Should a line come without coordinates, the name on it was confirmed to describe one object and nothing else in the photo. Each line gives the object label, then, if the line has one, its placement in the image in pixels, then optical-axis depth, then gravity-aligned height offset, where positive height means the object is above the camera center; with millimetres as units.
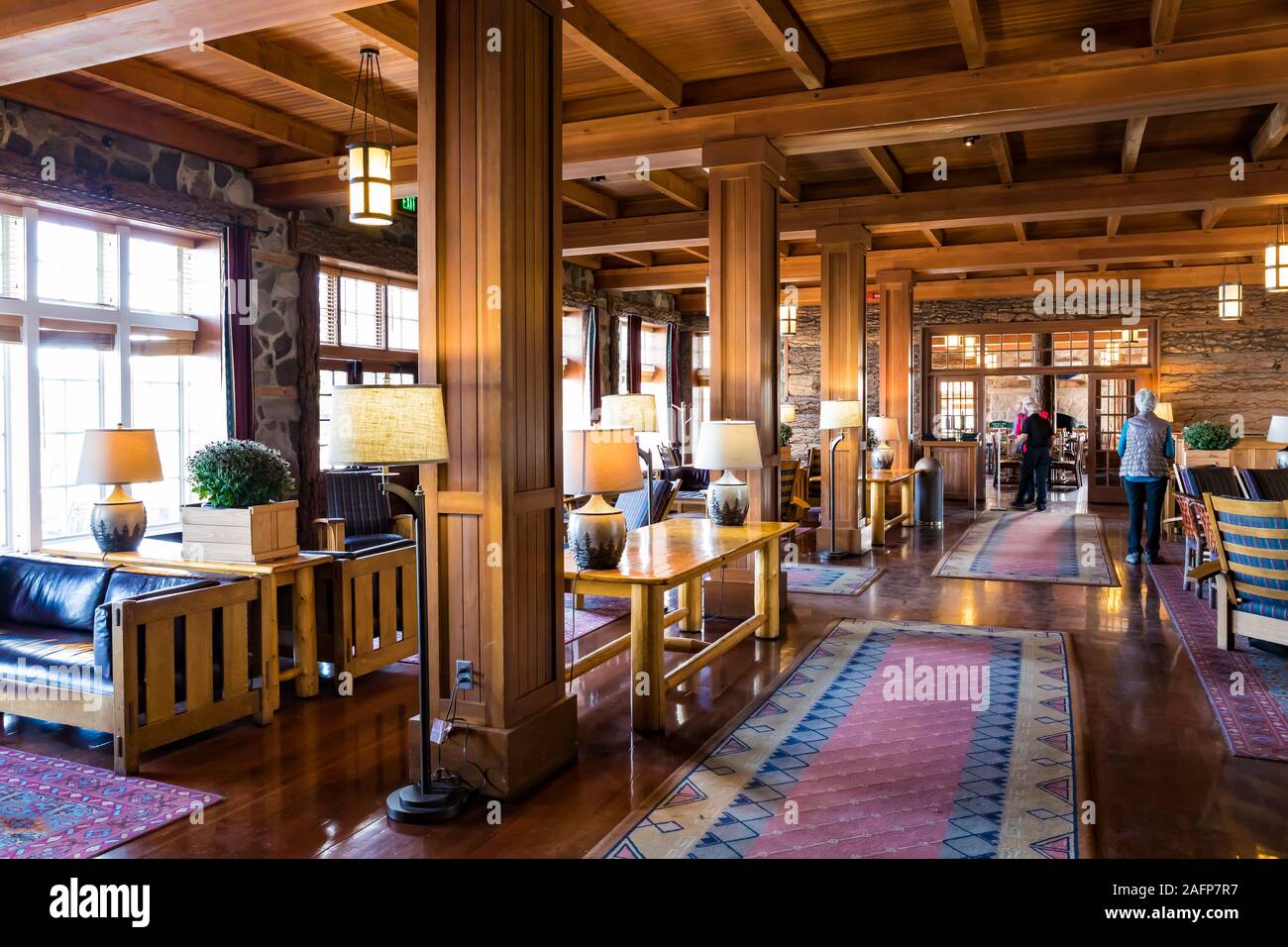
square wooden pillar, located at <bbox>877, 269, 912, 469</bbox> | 11828 +1203
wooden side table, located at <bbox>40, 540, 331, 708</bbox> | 4547 -662
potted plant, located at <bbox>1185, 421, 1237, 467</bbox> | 10359 -8
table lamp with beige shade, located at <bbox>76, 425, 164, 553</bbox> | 5000 -108
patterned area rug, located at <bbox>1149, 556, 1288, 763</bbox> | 4039 -1252
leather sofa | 3830 -871
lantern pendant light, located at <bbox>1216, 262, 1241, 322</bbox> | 11305 +1688
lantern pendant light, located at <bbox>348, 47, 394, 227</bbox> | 5273 +1499
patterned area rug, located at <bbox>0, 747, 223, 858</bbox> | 3132 -1279
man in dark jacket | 13375 -165
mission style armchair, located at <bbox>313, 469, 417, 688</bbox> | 4898 -818
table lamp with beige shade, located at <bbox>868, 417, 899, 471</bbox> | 11156 +106
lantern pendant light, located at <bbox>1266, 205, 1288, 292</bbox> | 8086 +1495
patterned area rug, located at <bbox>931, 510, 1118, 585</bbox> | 8258 -1092
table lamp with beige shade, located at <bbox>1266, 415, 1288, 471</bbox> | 8250 +59
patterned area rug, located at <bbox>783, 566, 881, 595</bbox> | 7652 -1138
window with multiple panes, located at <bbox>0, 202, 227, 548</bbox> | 6328 +736
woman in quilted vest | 8602 -229
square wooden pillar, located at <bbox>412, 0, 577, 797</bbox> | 3512 +341
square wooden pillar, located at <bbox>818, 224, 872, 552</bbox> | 9625 +1060
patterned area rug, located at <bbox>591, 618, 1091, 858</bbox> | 3113 -1286
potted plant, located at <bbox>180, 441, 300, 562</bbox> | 4664 -285
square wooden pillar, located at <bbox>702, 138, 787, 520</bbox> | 6605 +1091
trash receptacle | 11719 -667
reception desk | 13922 -337
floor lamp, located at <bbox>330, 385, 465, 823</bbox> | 3066 +25
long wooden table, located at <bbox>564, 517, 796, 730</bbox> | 4223 -667
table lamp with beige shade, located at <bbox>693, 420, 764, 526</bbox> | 5613 -6
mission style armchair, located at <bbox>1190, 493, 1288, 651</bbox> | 5078 -706
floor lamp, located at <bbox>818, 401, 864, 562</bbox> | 8672 +269
